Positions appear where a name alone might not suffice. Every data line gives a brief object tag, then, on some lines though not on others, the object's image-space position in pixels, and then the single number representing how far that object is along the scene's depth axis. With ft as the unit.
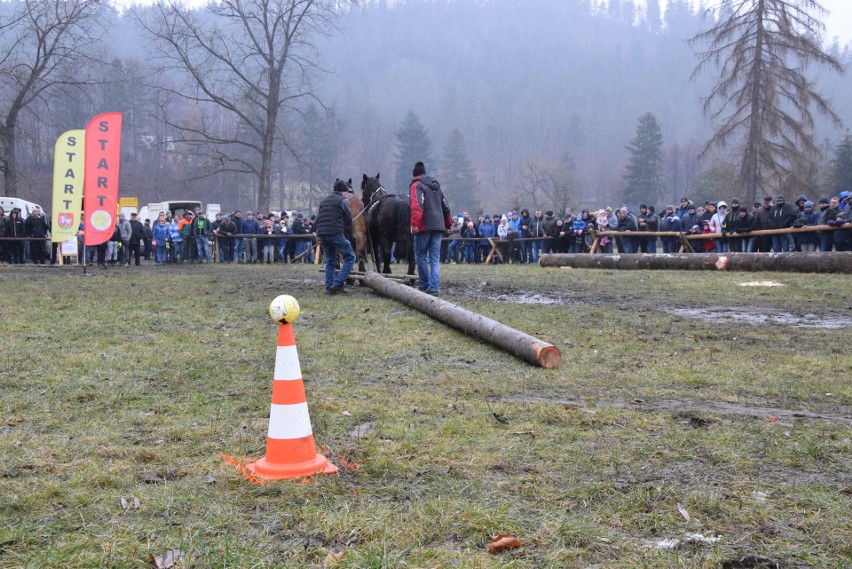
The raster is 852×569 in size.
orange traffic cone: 11.68
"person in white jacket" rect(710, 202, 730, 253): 68.64
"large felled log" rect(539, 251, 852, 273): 49.52
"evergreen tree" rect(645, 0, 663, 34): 521.28
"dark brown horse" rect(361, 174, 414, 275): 44.04
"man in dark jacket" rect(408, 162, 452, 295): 36.32
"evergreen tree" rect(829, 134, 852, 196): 145.28
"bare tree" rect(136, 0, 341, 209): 115.03
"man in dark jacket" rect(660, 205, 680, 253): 71.56
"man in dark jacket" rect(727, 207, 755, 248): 62.75
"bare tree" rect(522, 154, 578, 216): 172.16
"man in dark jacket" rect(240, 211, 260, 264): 87.92
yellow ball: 12.38
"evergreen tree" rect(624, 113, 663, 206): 225.56
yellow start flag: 56.49
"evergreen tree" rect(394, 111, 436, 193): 262.06
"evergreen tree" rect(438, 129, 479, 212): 251.39
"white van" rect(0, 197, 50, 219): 116.24
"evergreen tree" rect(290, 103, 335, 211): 250.98
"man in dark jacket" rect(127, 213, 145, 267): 82.07
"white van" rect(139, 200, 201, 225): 153.17
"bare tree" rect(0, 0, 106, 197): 106.73
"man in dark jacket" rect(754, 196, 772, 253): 62.64
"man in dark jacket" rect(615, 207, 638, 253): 73.64
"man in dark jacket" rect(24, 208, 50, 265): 83.97
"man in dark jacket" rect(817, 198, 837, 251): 57.31
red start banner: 54.39
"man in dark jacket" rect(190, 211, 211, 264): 87.86
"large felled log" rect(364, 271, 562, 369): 20.45
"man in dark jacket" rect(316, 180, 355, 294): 38.40
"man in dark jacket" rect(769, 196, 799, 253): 60.64
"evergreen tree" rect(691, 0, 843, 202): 97.91
